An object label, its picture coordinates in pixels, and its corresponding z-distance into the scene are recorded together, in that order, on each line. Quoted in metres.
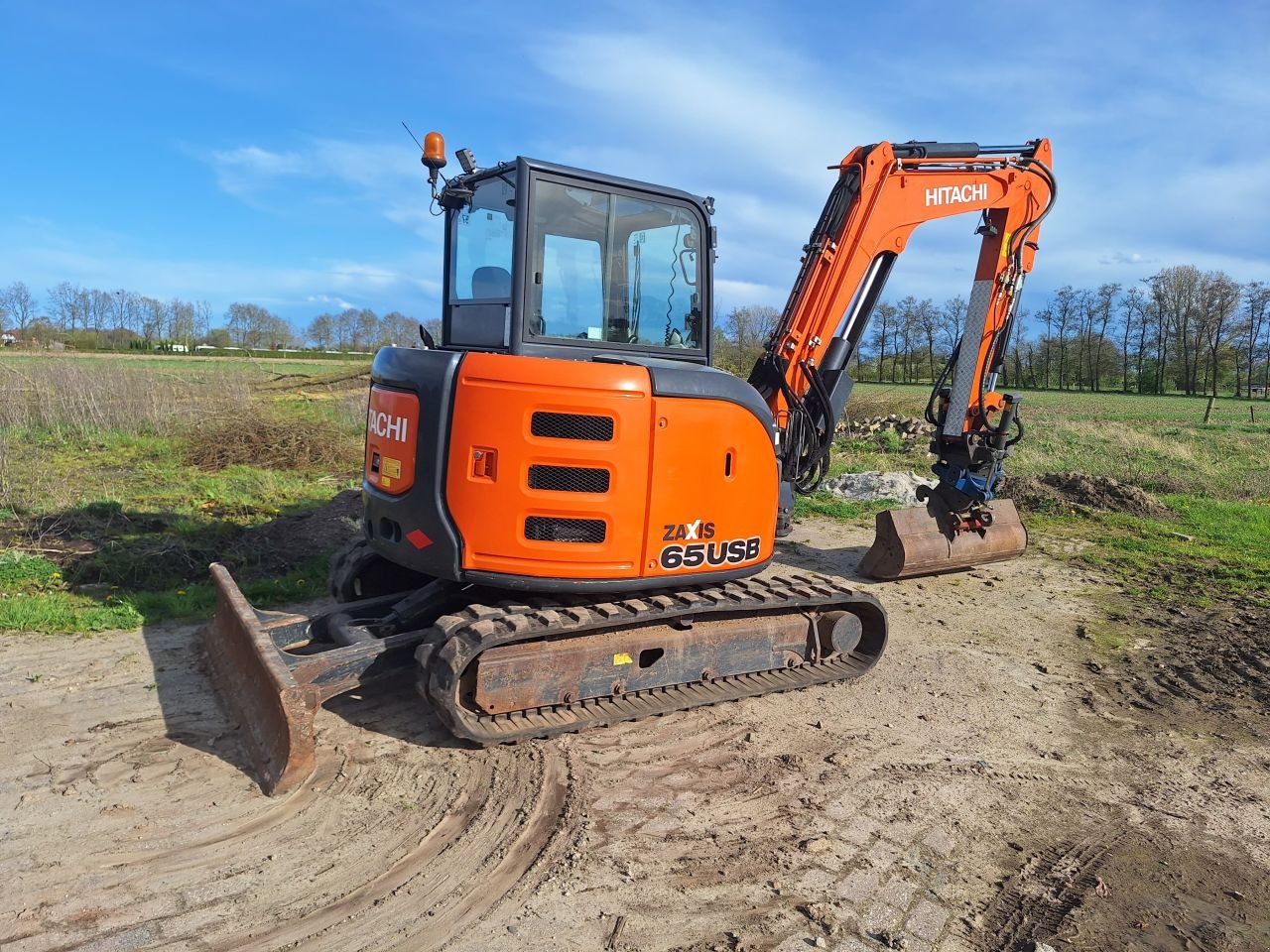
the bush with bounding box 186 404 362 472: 13.09
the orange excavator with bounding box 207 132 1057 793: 4.46
